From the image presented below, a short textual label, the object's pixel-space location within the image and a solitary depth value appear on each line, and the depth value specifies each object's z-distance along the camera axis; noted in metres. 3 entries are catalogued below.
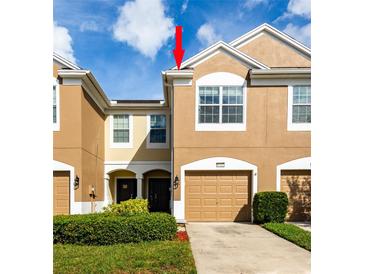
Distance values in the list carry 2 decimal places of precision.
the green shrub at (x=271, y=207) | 10.69
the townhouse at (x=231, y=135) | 11.47
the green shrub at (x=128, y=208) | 8.84
